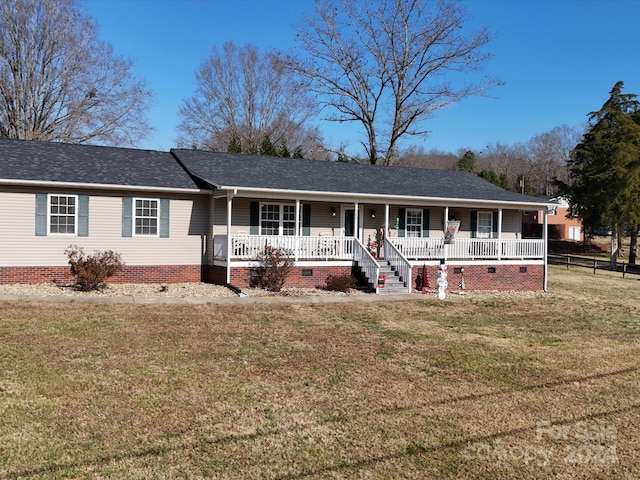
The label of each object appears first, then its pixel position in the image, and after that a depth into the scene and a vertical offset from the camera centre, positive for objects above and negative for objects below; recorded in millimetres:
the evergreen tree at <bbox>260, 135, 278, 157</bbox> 29578 +4655
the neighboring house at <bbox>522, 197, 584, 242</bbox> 46922 +859
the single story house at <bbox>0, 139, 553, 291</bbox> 14758 +365
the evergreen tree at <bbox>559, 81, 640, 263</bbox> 31141 +3979
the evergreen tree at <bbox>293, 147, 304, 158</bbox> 31348 +4666
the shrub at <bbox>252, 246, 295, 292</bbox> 14898 -1094
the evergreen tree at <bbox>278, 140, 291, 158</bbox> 29527 +4437
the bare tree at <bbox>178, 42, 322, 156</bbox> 41125 +9129
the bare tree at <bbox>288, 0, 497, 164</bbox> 31719 +9740
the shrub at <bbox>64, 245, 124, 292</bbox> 13505 -1026
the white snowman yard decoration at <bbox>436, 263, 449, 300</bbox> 15001 -1463
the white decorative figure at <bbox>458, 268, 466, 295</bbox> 16953 -1663
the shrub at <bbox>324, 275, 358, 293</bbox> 15445 -1551
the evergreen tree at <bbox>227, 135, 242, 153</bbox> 29284 +4687
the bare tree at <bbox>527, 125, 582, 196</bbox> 71812 +10448
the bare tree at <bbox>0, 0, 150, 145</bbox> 30016 +9137
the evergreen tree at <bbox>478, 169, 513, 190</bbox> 45316 +4853
